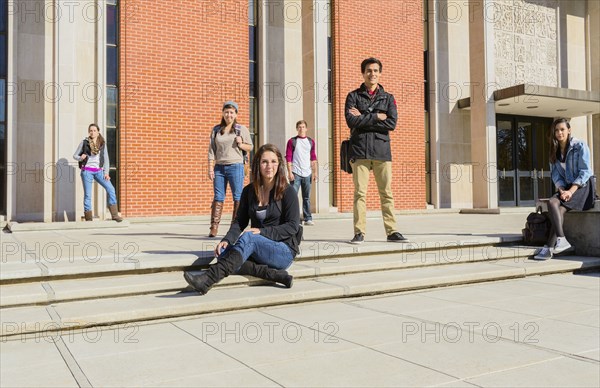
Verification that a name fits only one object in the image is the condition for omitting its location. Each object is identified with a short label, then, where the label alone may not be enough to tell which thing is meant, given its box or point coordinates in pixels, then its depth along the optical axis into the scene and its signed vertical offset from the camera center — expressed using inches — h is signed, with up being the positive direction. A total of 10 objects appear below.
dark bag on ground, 256.1 -13.2
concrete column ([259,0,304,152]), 499.8 +131.1
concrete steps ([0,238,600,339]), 145.1 -27.9
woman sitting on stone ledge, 238.8 +9.2
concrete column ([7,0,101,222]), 396.3 +79.8
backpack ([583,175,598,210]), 244.8 +1.8
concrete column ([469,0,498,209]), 569.0 +101.6
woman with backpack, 263.9 +24.9
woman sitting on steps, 170.2 -8.8
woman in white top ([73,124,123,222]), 372.2 +28.7
